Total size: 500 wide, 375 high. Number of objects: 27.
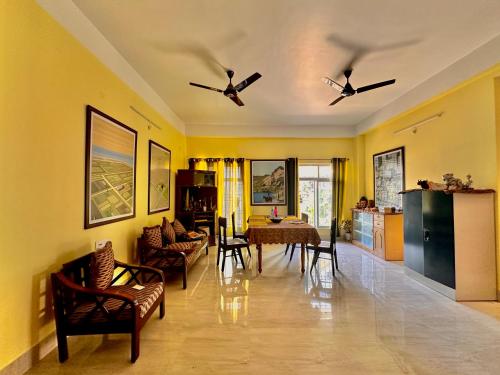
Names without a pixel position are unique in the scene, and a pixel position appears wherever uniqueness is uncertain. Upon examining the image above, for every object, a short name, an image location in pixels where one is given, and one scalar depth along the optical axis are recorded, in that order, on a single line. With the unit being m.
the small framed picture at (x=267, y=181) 7.26
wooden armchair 2.12
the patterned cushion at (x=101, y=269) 2.38
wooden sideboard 5.30
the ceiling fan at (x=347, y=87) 3.63
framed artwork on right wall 5.51
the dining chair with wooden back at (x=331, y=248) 4.32
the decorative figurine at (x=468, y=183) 3.38
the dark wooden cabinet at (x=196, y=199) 6.25
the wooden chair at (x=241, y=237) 4.51
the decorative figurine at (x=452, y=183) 3.43
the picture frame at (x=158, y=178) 4.62
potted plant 7.12
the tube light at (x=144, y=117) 3.91
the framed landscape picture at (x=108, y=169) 2.79
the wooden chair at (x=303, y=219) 5.31
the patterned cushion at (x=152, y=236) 3.90
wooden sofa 3.79
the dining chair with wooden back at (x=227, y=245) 4.49
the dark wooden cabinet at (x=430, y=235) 3.42
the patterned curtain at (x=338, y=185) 7.23
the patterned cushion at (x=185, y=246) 4.14
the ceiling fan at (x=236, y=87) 3.37
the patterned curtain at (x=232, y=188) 7.15
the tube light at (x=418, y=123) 4.40
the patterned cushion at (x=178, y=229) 5.05
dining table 4.23
